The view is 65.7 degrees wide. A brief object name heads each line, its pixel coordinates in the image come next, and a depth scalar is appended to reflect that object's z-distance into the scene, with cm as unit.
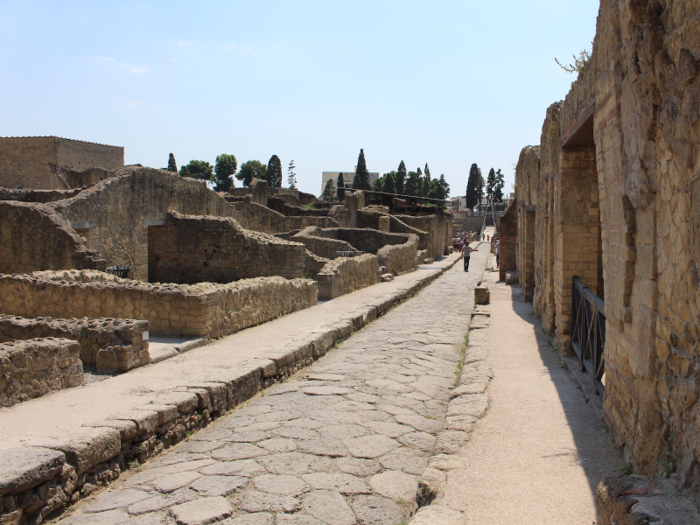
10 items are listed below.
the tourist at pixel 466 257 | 2375
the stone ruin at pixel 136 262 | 629
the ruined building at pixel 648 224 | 248
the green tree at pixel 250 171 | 7225
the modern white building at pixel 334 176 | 12391
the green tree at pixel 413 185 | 6869
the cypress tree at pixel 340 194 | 6496
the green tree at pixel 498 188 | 8811
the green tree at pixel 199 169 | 7162
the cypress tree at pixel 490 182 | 8756
